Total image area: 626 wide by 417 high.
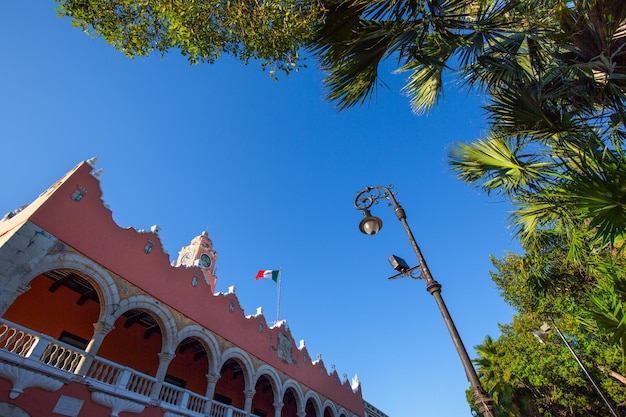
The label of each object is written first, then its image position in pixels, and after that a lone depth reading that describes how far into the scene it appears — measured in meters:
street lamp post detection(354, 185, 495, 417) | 3.34
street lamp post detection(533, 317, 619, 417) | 14.47
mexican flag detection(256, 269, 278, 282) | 19.19
